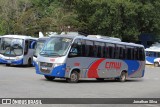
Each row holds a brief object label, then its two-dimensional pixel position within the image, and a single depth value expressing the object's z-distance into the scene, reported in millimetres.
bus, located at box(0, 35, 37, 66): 35844
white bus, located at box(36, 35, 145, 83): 22781
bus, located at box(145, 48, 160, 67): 64075
